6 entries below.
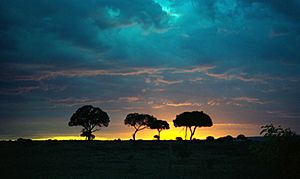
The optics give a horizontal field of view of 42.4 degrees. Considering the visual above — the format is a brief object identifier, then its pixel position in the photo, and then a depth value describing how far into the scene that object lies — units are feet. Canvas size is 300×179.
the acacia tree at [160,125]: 374.47
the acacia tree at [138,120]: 349.00
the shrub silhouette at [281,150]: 84.64
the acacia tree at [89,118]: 363.97
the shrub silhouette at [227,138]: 430.12
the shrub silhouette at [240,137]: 485.52
